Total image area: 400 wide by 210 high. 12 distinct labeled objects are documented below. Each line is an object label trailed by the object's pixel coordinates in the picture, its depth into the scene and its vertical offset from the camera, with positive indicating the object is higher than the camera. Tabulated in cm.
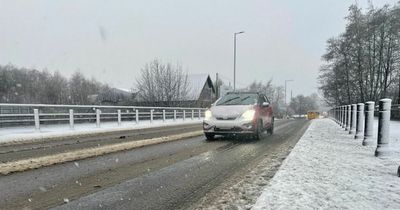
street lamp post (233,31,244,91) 4259 +390
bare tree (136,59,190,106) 5022 +94
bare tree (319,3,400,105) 4316 +468
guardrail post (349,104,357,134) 1315 -94
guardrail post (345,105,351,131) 1442 -96
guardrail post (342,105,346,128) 1677 -116
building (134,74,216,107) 5009 -43
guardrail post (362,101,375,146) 940 -78
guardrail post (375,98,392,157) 753 -76
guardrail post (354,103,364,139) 1149 -96
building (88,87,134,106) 5875 -84
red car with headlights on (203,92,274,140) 1173 -81
